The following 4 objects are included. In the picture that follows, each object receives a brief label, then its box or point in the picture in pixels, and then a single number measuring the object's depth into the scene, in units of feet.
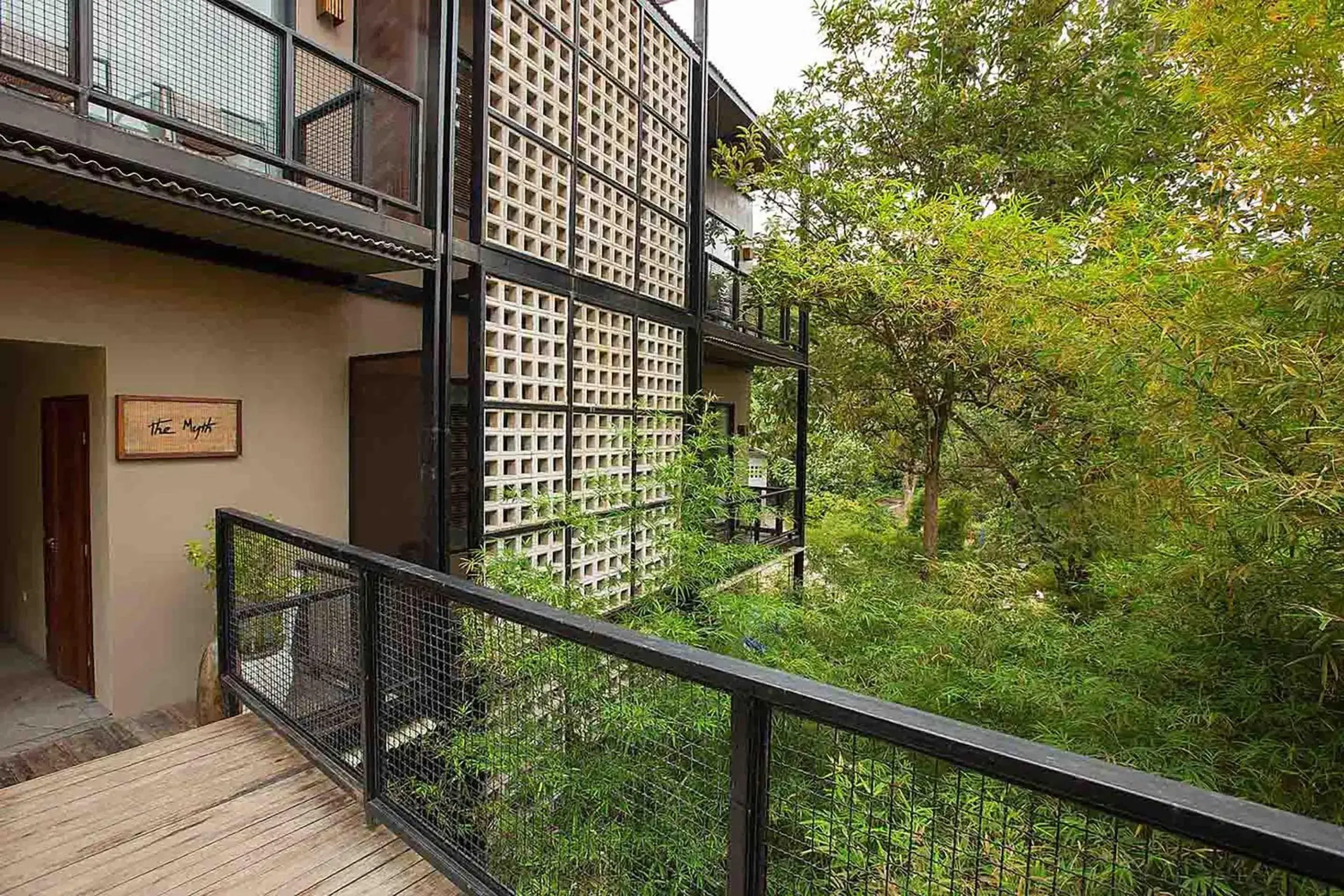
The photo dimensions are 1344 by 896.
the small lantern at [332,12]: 14.39
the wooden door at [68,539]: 12.33
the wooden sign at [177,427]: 11.61
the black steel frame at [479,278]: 11.79
